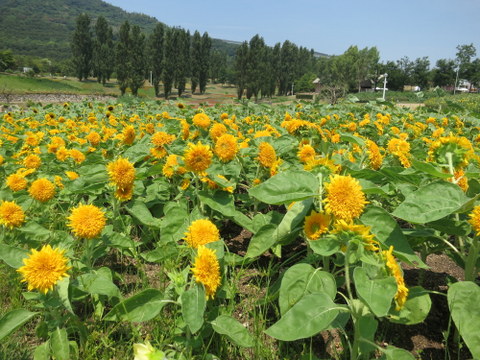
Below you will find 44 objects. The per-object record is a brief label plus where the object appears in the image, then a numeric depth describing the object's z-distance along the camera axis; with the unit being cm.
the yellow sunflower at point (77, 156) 309
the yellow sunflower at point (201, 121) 310
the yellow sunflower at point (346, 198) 124
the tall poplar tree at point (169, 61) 4906
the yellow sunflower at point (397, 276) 104
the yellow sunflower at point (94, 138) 352
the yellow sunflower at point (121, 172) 197
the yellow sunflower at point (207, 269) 137
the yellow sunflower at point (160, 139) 278
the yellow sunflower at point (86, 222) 158
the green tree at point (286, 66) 6769
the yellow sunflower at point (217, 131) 276
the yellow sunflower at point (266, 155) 228
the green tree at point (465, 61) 7856
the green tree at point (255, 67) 5175
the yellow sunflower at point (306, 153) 222
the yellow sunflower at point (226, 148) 225
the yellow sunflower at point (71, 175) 262
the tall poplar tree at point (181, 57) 5144
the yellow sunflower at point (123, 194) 211
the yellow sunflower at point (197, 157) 198
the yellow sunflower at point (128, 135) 308
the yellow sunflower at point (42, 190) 220
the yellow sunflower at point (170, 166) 246
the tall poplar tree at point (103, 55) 6384
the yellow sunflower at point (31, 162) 294
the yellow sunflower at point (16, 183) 246
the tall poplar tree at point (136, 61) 4294
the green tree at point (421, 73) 8291
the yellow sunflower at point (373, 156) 232
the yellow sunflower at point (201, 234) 160
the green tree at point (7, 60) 7578
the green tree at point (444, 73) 7872
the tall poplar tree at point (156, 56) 4962
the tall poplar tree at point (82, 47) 6257
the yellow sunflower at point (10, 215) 192
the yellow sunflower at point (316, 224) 143
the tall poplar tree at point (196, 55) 5791
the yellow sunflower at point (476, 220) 125
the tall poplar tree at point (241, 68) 5228
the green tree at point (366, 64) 7812
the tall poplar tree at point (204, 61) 5856
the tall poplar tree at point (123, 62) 4294
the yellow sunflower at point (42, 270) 135
